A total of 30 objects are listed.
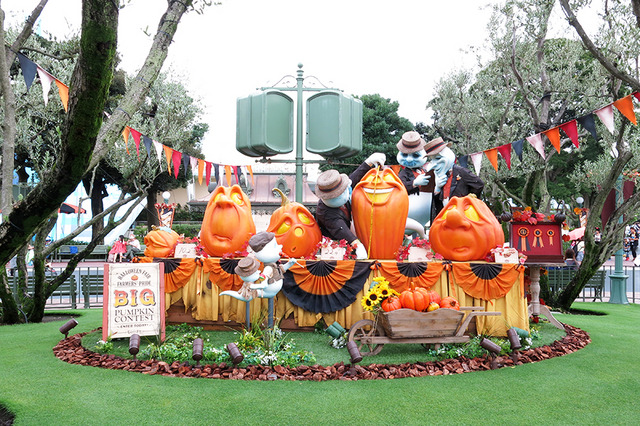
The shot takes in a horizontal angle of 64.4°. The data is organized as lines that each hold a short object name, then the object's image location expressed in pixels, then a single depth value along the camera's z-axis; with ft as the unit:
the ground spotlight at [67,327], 22.13
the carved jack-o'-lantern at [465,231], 22.07
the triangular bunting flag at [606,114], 21.40
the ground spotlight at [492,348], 17.80
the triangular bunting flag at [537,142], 24.89
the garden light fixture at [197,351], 17.14
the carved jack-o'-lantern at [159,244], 24.02
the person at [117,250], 67.77
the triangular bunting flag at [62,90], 20.56
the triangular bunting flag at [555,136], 23.88
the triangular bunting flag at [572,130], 22.91
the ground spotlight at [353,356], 16.51
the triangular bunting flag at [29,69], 19.19
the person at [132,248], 59.36
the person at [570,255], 29.48
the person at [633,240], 77.30
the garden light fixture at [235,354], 16.83
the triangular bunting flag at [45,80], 19.79
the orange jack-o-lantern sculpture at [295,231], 23.09
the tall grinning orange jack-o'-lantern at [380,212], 22.89
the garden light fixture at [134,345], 18.04
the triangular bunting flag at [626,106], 20.43
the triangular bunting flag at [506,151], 27.66
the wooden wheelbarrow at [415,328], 18.43
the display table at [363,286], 21.66
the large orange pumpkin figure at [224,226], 23.16
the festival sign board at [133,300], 20.18
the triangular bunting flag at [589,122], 21.54
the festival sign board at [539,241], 22.59
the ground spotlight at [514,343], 18.40
